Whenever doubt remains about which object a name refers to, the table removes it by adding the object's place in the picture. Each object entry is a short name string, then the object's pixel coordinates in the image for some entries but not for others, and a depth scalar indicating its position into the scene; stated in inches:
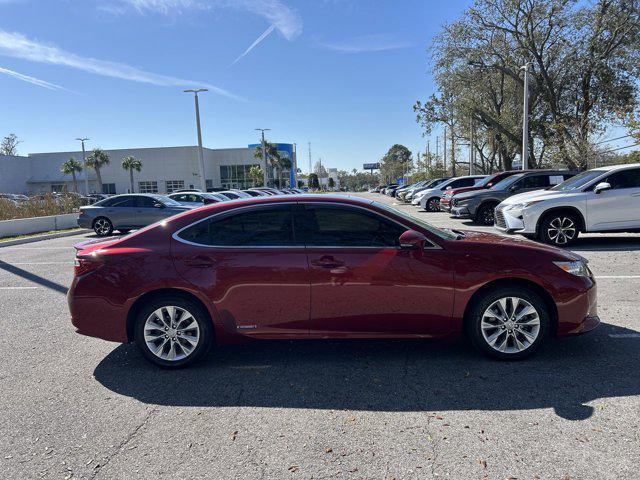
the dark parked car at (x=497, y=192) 531.6
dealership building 2965.1
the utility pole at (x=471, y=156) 1432.7
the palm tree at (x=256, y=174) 2861.7
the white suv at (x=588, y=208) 370.3
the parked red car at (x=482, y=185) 627.8
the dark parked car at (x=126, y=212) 617.0
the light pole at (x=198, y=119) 1247.5
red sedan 153.1
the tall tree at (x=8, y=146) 3804.1
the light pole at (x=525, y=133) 908.0
